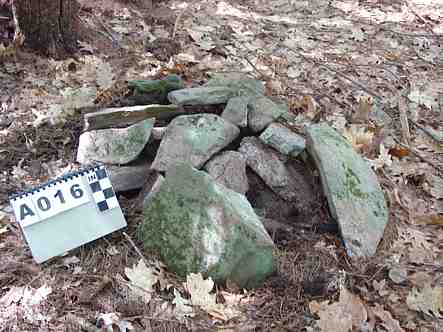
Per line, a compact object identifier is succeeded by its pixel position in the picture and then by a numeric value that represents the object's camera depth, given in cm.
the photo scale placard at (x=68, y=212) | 190
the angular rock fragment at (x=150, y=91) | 287
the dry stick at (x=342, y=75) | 357
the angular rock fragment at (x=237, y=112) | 256
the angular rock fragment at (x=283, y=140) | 244
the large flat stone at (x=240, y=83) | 291
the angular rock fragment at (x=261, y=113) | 259
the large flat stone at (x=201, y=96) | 271
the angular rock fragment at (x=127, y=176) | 230
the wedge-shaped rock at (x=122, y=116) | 254
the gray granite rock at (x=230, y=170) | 230
